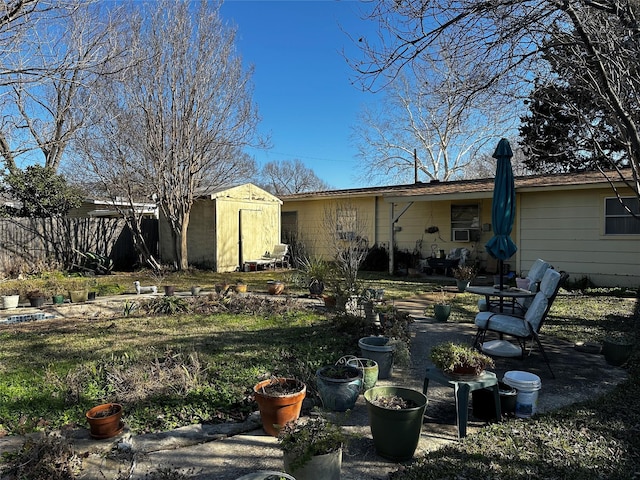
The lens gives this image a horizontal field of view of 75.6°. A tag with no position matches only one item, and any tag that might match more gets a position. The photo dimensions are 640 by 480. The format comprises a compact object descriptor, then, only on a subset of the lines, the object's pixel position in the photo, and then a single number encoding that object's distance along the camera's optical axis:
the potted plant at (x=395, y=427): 2.59
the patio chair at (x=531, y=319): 4.14
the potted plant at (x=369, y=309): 5.19
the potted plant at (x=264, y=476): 1.82
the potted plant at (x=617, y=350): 4.36
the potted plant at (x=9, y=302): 7.51
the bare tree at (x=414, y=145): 23.48
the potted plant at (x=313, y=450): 2.16
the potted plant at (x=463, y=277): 9.37
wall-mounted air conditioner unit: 12.44
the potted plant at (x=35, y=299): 7.79
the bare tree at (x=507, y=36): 4.26
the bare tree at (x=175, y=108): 11.29
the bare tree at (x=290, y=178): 42.72
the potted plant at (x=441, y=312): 6.39
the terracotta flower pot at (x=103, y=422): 2.74
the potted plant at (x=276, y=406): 2.88
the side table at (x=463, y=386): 2.92
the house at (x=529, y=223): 9.55
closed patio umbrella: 5.43
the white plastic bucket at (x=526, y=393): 3.19
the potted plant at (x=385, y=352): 4.05
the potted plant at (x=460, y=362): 3.08
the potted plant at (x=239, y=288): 8.85
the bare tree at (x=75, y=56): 5.12
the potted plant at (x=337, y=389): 3.22
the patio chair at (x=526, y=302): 5.30
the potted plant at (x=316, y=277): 8.27
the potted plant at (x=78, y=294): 8.10
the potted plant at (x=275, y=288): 8.86
